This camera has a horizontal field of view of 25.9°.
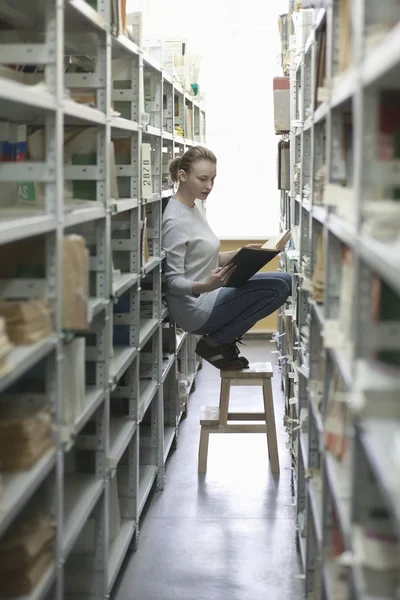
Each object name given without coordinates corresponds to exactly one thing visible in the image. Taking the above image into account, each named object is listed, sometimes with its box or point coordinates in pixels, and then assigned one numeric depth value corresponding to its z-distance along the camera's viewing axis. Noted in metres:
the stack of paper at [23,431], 2.19
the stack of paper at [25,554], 2.21
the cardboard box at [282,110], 5.60
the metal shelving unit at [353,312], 1.64
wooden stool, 4.91
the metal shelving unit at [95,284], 2.30
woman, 4.62
